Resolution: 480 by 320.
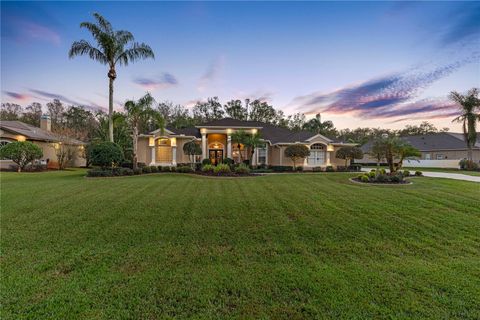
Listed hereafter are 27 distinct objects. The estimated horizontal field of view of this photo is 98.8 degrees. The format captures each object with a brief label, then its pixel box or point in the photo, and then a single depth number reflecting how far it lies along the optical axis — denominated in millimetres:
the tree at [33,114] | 40156
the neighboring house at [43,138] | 19109
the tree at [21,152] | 16156
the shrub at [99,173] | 13594
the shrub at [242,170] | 14844
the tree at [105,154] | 14383
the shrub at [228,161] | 19166
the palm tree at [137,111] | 15901
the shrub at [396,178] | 10523
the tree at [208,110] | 40281
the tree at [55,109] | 44844
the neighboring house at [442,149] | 26838
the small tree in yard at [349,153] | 19641
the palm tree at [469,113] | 22664
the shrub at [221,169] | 14838
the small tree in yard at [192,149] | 17891
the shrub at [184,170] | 16294
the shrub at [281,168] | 19562
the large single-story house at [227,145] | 20453
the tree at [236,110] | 39656
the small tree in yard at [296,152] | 18812
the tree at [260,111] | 39656
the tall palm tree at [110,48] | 15828
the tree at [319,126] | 39150
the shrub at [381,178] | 10664
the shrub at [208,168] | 15414
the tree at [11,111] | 40469
